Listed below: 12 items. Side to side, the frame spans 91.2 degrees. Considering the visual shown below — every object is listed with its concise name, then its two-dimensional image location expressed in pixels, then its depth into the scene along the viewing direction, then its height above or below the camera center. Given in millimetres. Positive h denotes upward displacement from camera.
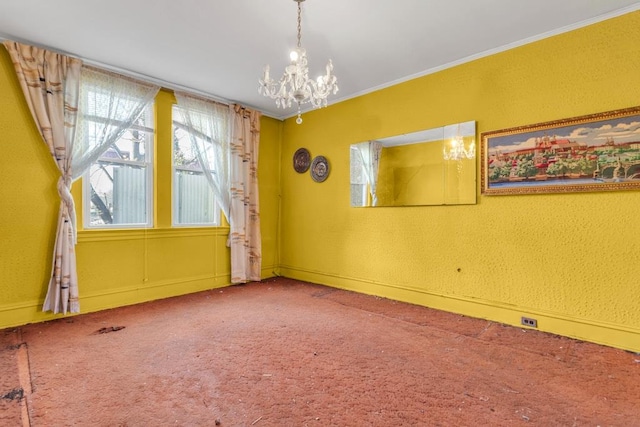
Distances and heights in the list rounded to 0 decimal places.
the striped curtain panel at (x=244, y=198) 4465 +217
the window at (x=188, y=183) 4066 +399
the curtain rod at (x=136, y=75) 2913 +1576
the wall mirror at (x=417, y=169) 3248 +505
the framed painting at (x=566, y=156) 2428 +478
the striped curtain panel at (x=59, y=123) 2951 +884
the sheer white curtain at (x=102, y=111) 3230 +1113
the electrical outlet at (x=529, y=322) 2842 -1010
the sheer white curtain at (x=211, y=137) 4074 +1022
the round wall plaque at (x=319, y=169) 4539 +641
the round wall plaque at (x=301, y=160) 4809 +813
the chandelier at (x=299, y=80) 2271 +993
